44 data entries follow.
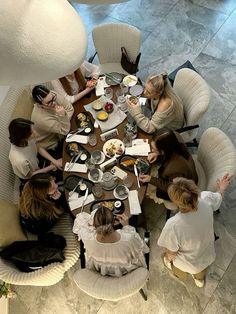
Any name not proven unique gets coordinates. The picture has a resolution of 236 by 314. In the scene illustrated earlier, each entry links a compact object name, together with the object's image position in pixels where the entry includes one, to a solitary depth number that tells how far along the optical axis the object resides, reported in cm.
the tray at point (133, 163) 342
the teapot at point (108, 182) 334
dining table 330
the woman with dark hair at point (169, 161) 316
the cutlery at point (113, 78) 401
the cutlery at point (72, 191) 337
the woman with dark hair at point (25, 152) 332
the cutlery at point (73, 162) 351
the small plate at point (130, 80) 396
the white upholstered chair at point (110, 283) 269
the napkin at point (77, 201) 331
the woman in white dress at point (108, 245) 269
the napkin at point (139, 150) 351
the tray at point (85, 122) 369
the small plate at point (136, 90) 389
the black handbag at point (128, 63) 431
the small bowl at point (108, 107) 377
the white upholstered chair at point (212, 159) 312
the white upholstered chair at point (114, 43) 422
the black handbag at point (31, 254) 308
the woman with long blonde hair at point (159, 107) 346
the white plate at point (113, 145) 353
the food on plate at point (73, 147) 360
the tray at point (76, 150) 354
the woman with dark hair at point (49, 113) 350
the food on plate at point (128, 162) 345
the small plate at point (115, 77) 401
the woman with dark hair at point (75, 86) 392
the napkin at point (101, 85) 396
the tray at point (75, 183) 337
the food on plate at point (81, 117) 378
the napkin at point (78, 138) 364
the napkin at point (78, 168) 347
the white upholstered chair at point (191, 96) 353
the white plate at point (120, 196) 329
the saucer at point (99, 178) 340
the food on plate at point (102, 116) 371
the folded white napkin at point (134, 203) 322
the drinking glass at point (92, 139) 362
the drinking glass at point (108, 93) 391
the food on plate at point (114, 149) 352
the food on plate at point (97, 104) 381
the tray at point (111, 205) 323
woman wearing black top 303
